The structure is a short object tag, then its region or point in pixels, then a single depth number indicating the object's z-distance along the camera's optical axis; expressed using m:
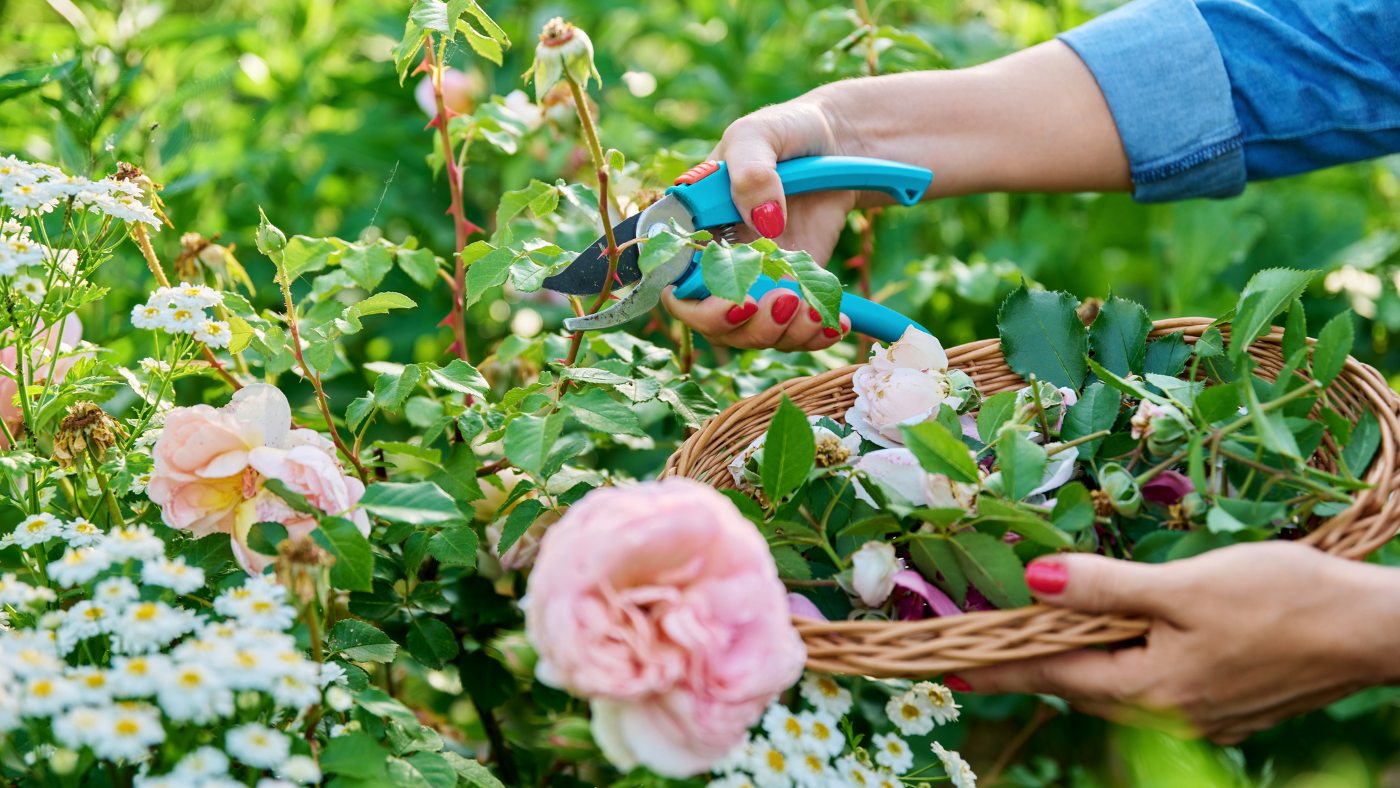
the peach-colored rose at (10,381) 0.81
